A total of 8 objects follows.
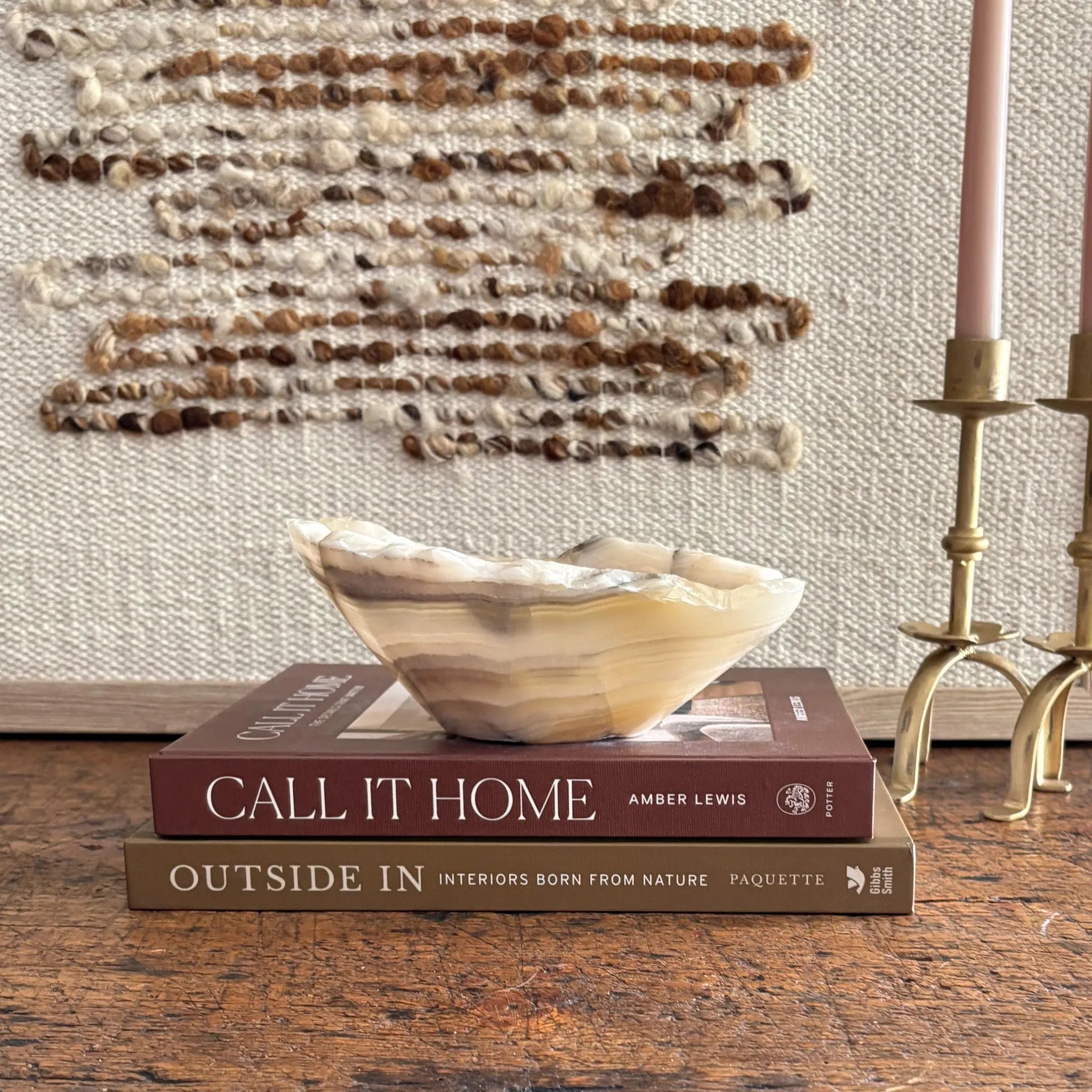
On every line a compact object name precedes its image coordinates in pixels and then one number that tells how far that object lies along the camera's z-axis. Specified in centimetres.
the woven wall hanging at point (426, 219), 64
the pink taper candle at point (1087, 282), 50
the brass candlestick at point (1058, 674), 51
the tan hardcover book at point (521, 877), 42
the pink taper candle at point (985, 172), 49
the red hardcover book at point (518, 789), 42
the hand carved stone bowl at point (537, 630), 41
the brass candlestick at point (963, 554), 49
